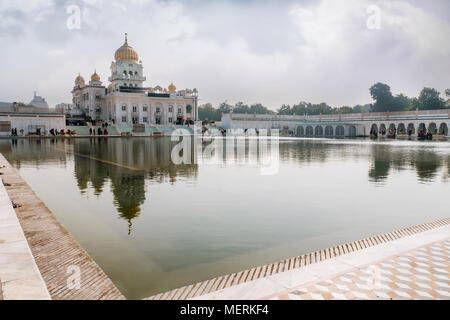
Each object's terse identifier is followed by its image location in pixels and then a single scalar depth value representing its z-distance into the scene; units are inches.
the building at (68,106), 2666.1
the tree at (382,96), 3221.0
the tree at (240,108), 4266.7
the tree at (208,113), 3949.3
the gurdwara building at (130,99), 2586.1
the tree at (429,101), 2763.3
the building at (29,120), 1791.7
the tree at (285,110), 4183.6
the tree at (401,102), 3242.4
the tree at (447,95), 2953.2
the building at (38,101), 4393.0
